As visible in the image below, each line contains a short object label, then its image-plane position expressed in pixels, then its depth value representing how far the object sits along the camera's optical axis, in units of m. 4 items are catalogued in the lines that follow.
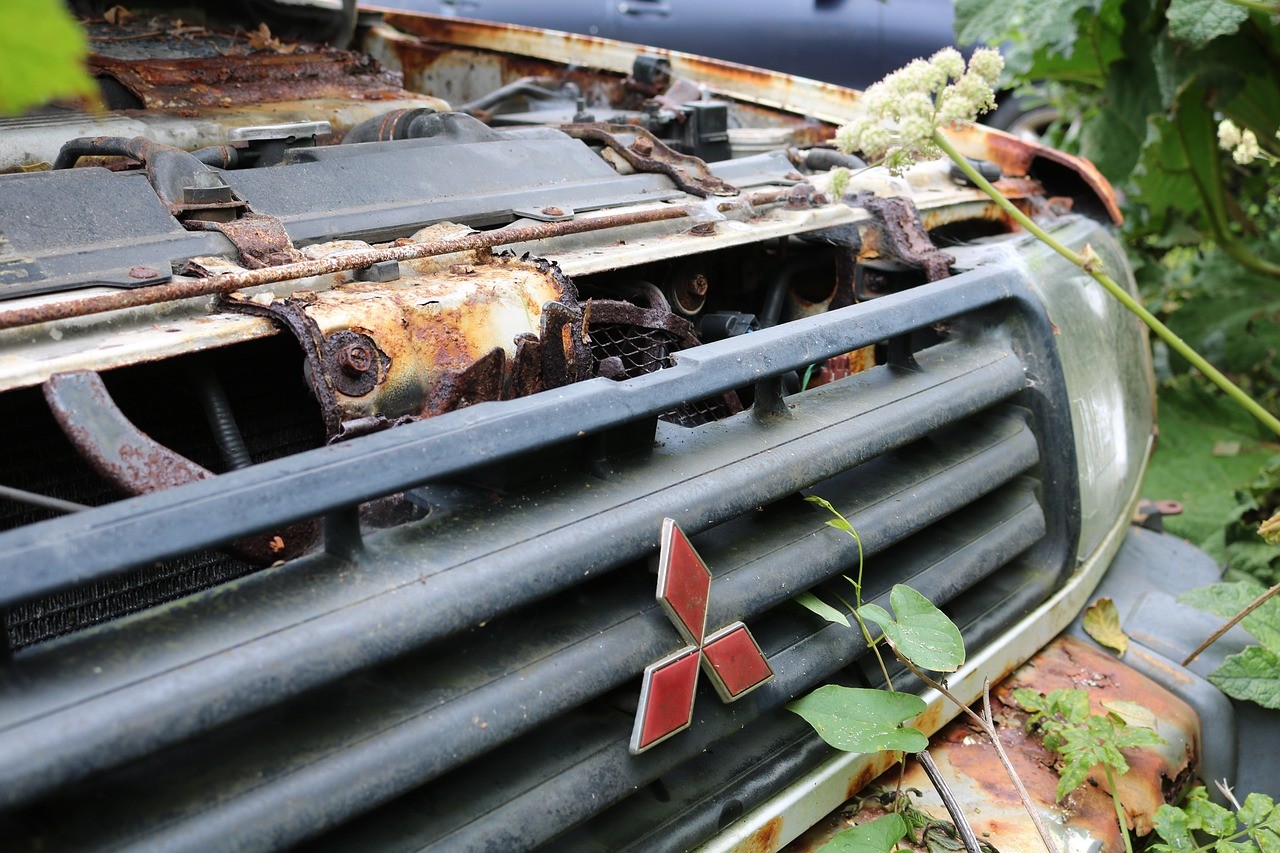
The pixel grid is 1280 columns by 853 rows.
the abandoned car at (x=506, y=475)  0.80
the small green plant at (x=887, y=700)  1.15
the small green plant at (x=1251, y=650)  1.57
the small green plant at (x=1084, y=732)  1.36
